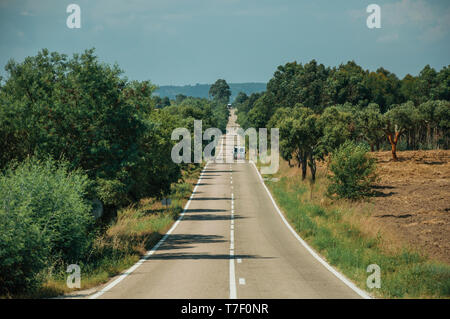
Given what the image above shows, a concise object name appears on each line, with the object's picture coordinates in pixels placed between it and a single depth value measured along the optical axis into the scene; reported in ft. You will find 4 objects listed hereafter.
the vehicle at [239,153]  325.42
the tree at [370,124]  229.86
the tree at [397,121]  224.12
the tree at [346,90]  381.40
